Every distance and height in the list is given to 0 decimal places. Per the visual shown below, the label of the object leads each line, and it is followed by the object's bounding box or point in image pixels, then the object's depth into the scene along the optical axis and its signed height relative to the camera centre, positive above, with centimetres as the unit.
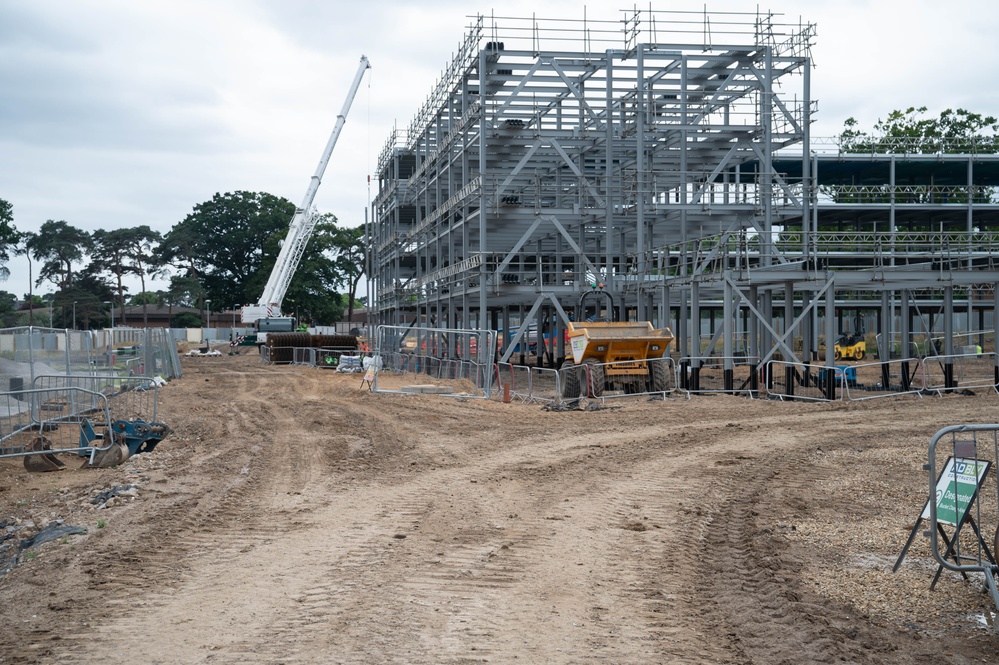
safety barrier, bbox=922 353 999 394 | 2455 -157
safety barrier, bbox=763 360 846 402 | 2294 -155
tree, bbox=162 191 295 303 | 9375 +922
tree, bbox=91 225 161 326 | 8681 +750
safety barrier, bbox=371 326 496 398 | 2636 -93
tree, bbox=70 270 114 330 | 8044 +313
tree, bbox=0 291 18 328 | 7379 +225
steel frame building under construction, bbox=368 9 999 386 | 2591 +540
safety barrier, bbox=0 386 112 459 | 1483 -144
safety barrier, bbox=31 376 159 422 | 1752 -133
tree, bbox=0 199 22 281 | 7044 +749
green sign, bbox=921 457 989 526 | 677 -120
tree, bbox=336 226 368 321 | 9162 +739
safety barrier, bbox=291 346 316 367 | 4803 -122
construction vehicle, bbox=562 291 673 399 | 2383 -76
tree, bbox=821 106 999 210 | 5066 +1009
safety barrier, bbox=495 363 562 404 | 2412 -174
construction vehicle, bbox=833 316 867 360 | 4306 -102
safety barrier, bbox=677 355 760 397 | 2439 -160
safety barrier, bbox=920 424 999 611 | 663 -128
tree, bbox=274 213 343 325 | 8350 +444
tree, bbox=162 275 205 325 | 8775 +396
